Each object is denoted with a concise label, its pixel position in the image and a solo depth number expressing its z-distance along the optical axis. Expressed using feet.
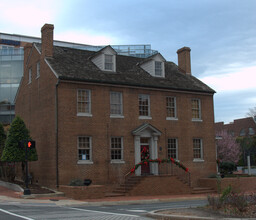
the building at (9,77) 182.91
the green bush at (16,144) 73.82
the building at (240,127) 219.00
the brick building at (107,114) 75.66
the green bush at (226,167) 95.76
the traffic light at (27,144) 66.64
